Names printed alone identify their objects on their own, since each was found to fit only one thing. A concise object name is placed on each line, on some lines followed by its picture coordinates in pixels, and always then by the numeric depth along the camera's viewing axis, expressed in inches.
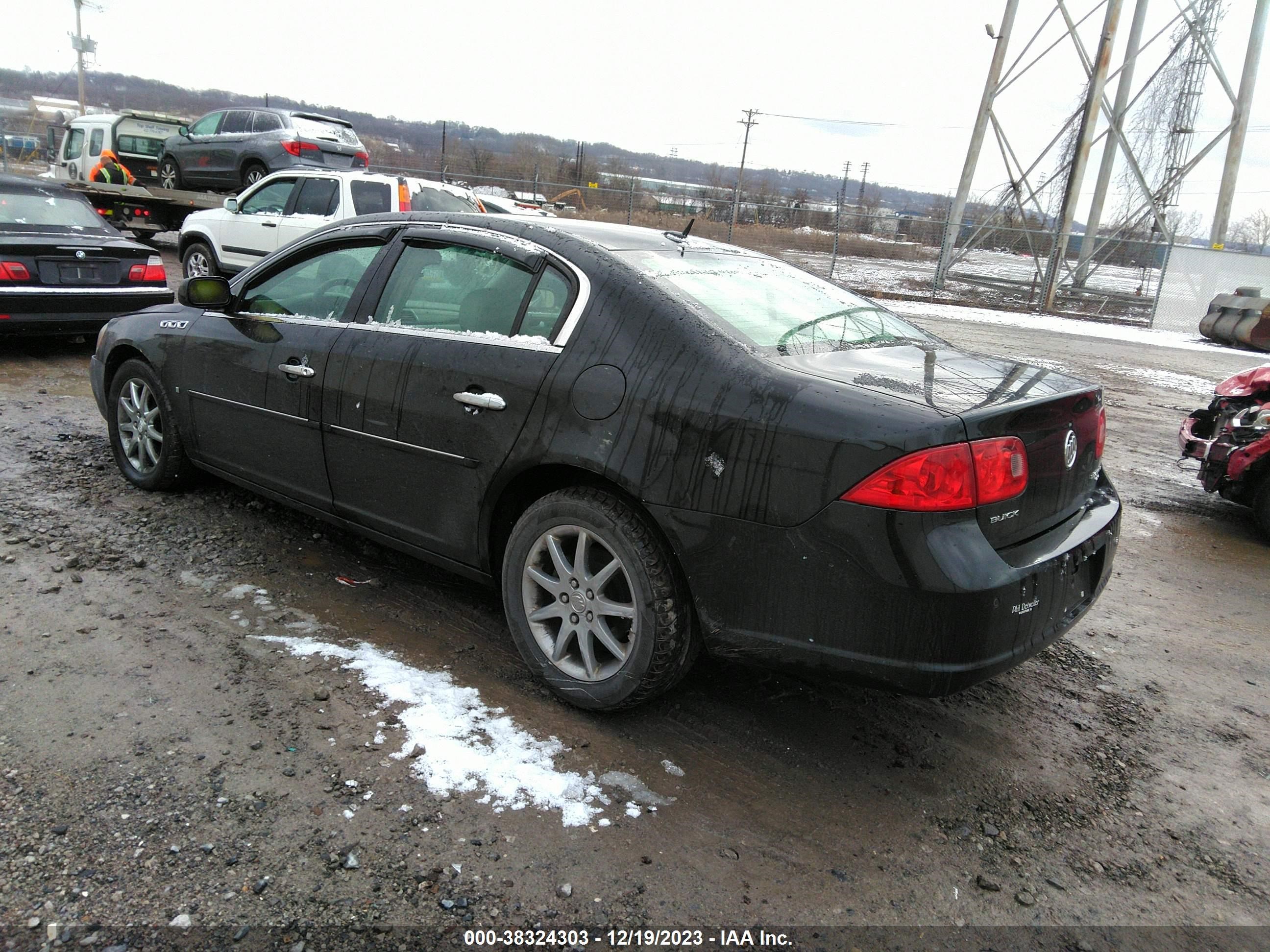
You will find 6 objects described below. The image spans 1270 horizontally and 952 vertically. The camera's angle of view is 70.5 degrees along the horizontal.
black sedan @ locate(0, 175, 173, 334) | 290.7
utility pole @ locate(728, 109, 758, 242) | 2037.9
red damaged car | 216.7
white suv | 409.1
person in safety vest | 650.8
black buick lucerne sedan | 96.4
